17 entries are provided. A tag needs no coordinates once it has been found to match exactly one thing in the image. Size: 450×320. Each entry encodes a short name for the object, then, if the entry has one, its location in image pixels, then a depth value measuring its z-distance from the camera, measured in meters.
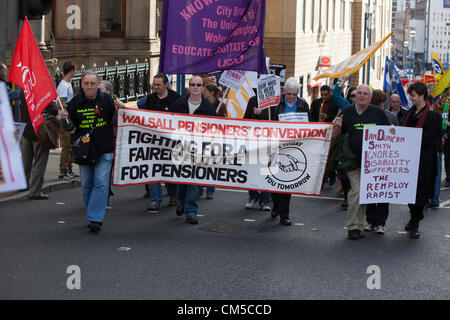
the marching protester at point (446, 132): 15.15
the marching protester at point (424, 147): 10.05
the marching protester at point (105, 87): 11.12
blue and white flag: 18.42
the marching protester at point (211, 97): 12.50
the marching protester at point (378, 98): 11.12
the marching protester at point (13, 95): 11.14
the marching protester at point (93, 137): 9.63
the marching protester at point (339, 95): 11.08
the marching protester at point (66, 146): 13.09
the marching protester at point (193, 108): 10.36
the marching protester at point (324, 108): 14.00
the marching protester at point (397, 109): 14.03
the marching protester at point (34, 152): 11.71
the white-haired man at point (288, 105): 10.80
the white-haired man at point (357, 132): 9.77
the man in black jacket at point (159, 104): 11.34
